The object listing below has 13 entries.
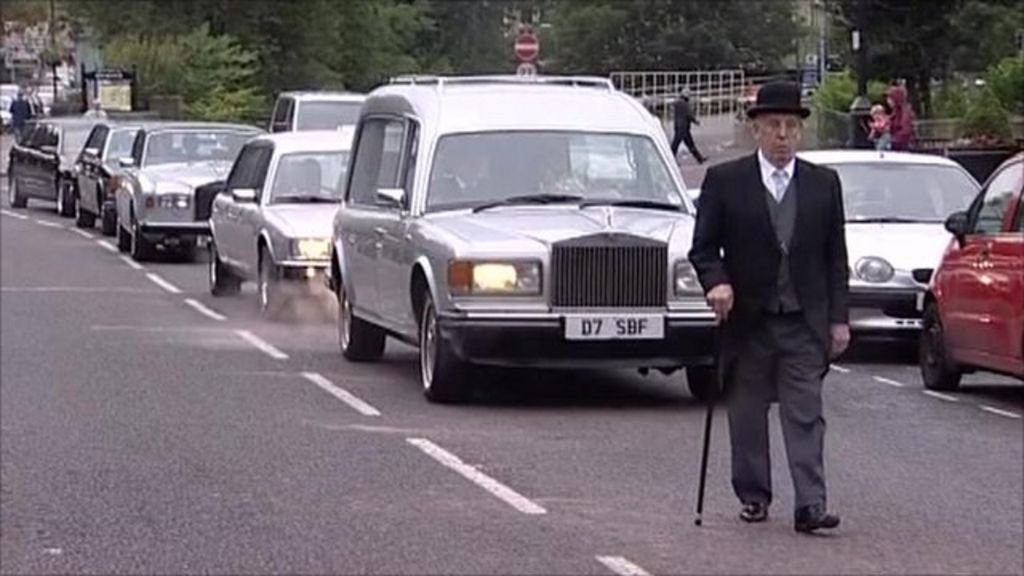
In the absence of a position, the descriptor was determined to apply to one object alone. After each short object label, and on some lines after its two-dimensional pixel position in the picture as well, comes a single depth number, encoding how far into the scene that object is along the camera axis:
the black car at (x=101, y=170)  32.86
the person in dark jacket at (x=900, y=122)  33.09
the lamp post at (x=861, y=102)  39.28
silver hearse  13.94
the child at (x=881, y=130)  33.02
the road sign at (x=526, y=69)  28.14
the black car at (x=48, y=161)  39.34
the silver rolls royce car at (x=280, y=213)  20.31
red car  14.84
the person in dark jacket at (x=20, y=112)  58.08
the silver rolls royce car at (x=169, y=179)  27.72
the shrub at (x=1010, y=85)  40.69
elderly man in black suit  9.70
